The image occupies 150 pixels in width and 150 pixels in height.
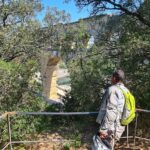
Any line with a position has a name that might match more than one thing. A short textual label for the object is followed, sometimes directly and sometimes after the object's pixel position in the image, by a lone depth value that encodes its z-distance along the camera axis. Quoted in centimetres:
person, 212
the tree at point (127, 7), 414
